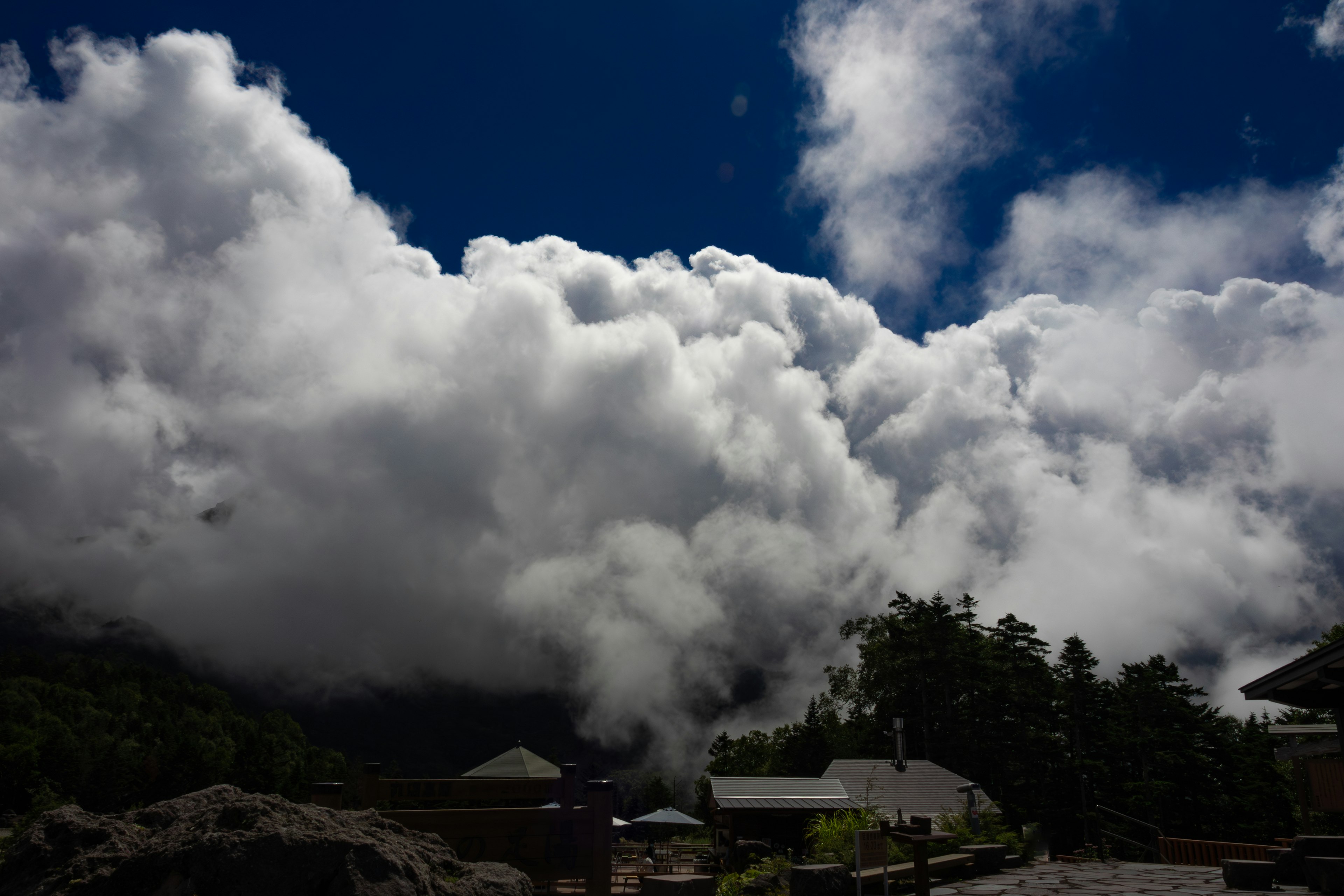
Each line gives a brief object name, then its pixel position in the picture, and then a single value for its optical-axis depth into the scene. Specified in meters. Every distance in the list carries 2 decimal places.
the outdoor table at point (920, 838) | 9.20
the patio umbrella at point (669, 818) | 33.75
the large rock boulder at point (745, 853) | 24.19
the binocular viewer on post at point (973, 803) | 20.48
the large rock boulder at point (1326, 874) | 11.31
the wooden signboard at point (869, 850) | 8.97
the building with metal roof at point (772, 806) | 27.17
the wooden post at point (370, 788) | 9.52
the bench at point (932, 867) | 11.41
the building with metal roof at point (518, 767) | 23.78
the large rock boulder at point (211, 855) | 5.76
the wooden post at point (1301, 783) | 14.91
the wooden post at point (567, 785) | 10.01
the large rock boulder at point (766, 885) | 12.18
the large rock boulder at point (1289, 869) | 12.55
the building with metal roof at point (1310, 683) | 11.27
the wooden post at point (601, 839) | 9.45
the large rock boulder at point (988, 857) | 15.67
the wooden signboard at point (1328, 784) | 13.44
